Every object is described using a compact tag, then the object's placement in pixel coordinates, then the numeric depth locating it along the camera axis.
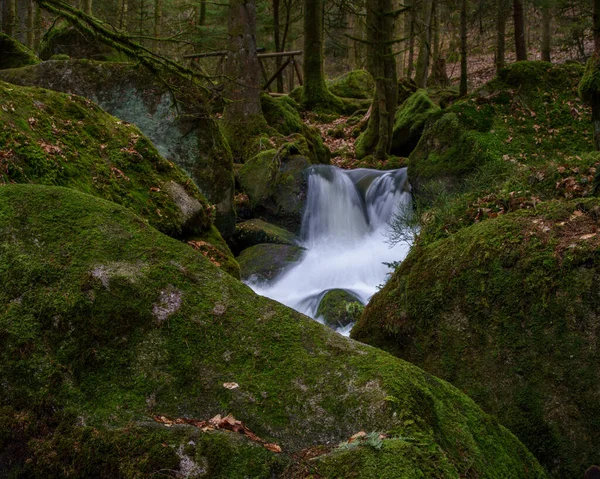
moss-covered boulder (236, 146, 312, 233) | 12.14
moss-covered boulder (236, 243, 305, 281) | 9.56
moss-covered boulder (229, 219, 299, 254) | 10.66
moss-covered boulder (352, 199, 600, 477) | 3.60
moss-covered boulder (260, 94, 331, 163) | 14.79
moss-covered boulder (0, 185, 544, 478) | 2.23
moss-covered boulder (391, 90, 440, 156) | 14.96
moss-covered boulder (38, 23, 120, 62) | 16.01
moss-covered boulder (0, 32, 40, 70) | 11.02
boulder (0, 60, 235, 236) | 8.73
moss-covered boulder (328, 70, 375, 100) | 22.00
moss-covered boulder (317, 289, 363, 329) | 7.69
